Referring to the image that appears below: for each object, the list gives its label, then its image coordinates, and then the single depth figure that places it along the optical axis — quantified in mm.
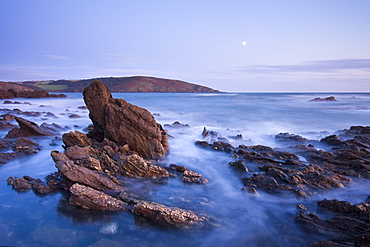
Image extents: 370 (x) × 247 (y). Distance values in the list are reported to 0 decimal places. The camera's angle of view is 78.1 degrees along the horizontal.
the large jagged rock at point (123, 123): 11586
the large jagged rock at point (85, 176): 7605
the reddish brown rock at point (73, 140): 11289
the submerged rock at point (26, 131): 14775
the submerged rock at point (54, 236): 5671
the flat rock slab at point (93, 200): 6805
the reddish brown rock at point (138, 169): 9102
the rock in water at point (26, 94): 63375
